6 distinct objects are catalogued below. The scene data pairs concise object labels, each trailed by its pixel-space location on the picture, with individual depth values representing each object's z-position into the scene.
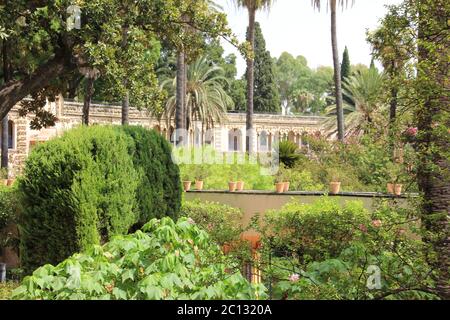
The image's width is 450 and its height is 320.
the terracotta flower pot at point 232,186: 15.12
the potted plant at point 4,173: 22.28
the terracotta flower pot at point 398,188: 11.76
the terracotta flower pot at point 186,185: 16.37
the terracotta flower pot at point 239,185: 15.37
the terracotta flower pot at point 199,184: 16.44
